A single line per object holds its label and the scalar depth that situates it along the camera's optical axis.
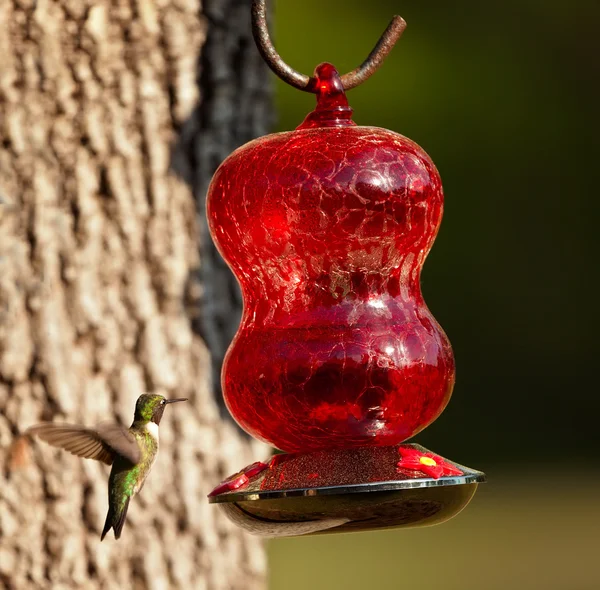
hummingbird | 4.81
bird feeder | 3.93
